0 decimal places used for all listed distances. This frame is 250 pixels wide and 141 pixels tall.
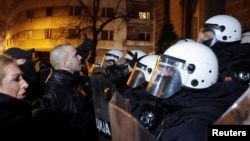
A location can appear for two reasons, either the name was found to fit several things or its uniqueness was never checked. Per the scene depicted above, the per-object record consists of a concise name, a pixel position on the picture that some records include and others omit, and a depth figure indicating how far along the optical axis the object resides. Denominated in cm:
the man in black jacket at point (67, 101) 293
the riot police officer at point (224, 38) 332
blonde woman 195
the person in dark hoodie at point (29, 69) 349
